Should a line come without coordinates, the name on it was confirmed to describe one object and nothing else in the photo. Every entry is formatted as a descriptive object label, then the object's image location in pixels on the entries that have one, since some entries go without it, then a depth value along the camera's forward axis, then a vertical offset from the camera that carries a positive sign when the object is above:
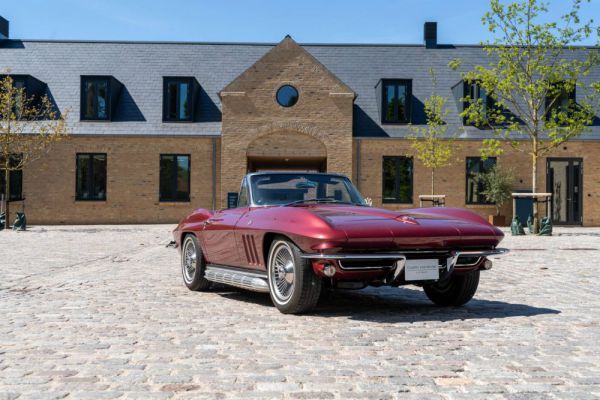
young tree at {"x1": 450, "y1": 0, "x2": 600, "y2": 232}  20.41 +4.19
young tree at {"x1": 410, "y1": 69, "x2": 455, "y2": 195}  25.98 +2.57
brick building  26.91 +2.32
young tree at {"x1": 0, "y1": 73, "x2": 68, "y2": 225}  24.53 +2.87
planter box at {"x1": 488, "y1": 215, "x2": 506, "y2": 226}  26.88 -0.46
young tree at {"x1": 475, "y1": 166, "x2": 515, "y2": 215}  26.69 +0.91
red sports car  5.49 -0.32
